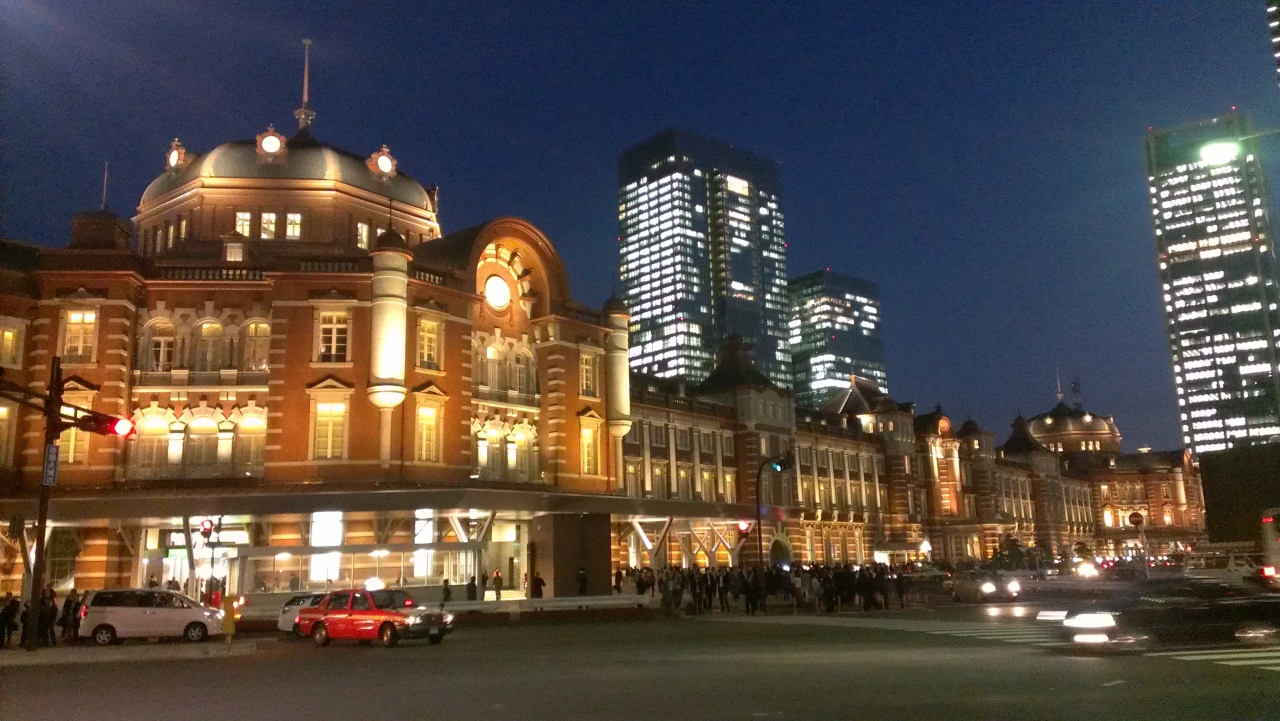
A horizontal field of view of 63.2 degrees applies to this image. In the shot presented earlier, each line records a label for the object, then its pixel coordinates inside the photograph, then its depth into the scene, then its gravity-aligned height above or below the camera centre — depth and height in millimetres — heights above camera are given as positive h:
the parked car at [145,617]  26438 -1142
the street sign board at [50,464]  24484 +2555
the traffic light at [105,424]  21109 +3030
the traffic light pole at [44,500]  23547 +1735
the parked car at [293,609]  28000 -1105
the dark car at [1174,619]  18750 -1344
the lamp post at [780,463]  37031 +3199
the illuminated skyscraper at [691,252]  191000 +55661
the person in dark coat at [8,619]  25438 -1067
